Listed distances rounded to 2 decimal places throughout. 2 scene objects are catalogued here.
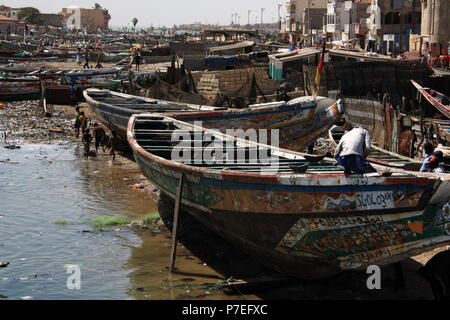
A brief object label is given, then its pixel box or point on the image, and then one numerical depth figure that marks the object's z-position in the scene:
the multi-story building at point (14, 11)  151.96
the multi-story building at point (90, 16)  179.74
